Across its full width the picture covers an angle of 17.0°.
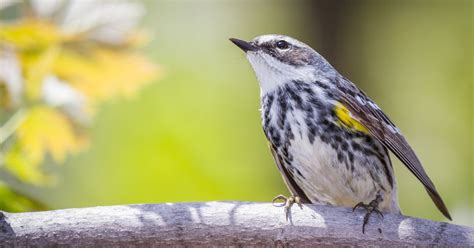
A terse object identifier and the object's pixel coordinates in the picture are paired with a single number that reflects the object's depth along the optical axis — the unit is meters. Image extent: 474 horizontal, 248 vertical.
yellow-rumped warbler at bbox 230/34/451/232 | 7.54
